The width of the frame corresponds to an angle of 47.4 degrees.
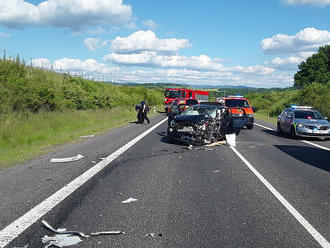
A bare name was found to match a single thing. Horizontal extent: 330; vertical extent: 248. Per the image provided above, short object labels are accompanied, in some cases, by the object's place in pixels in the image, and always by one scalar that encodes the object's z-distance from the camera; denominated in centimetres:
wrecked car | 1401
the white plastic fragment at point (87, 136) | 1720
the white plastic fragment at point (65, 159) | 1000
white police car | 1695
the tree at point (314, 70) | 8050
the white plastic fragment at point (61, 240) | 425
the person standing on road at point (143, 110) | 2436
